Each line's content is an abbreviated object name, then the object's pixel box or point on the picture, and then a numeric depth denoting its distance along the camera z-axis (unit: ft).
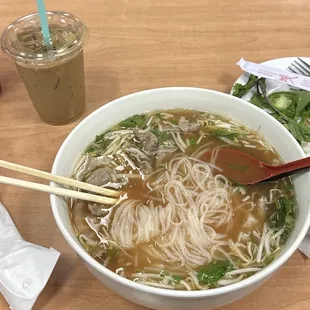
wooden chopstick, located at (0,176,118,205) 0.92
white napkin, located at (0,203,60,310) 1.01
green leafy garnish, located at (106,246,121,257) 1.03
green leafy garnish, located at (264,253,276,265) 0.99
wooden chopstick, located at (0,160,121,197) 0.96
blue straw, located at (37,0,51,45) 1.28
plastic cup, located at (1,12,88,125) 1.38
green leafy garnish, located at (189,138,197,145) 1.30
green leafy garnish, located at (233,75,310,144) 1.54
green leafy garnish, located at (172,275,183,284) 0.97
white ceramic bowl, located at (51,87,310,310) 0.85
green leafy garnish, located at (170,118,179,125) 1.33
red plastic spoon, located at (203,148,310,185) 1.14
